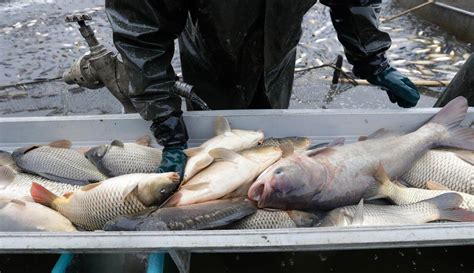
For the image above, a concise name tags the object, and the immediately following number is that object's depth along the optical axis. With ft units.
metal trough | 4.97
